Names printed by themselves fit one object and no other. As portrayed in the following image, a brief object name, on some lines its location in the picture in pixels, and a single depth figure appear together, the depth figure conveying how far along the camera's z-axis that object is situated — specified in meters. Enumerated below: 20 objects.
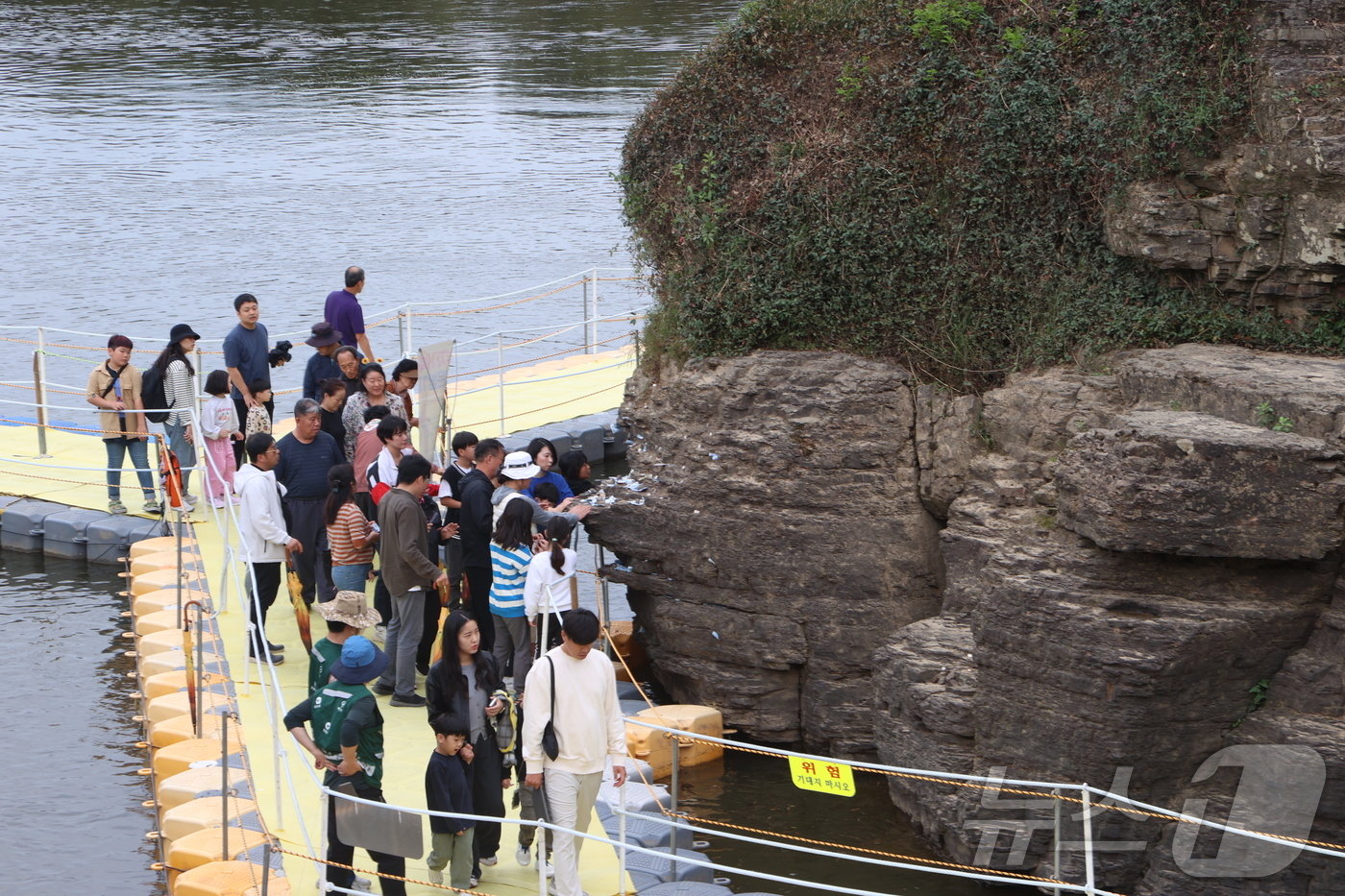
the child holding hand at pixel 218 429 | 27.66
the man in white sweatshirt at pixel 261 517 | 23.08
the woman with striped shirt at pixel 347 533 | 22.64
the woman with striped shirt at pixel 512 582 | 21.30
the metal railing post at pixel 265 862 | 16.22
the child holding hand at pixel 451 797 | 16.86
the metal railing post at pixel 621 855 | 17.00
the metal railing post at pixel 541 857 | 16.26
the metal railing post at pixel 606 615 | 27.54
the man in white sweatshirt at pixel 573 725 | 16.39
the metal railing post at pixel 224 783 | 17.91
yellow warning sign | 17.80
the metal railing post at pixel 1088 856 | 15.90
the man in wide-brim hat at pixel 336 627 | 17.78
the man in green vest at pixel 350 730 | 16.34
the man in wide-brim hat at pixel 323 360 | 28.45
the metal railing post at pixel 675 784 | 19.34
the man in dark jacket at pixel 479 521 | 22.77
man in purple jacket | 31.11
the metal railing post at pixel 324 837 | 16.44
